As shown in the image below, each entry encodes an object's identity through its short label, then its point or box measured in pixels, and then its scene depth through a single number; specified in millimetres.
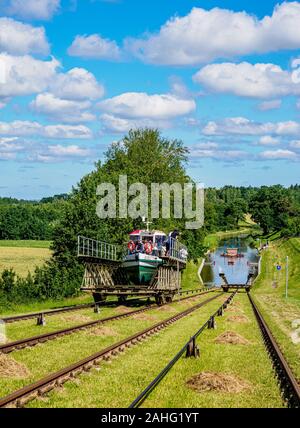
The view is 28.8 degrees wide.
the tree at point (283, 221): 194288
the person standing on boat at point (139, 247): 38428
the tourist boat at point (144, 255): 35938
